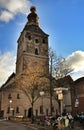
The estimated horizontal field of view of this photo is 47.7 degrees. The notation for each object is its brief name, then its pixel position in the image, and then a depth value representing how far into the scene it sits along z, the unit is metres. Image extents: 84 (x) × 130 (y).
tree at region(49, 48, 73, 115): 15.41
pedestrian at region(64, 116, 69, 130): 7.99
